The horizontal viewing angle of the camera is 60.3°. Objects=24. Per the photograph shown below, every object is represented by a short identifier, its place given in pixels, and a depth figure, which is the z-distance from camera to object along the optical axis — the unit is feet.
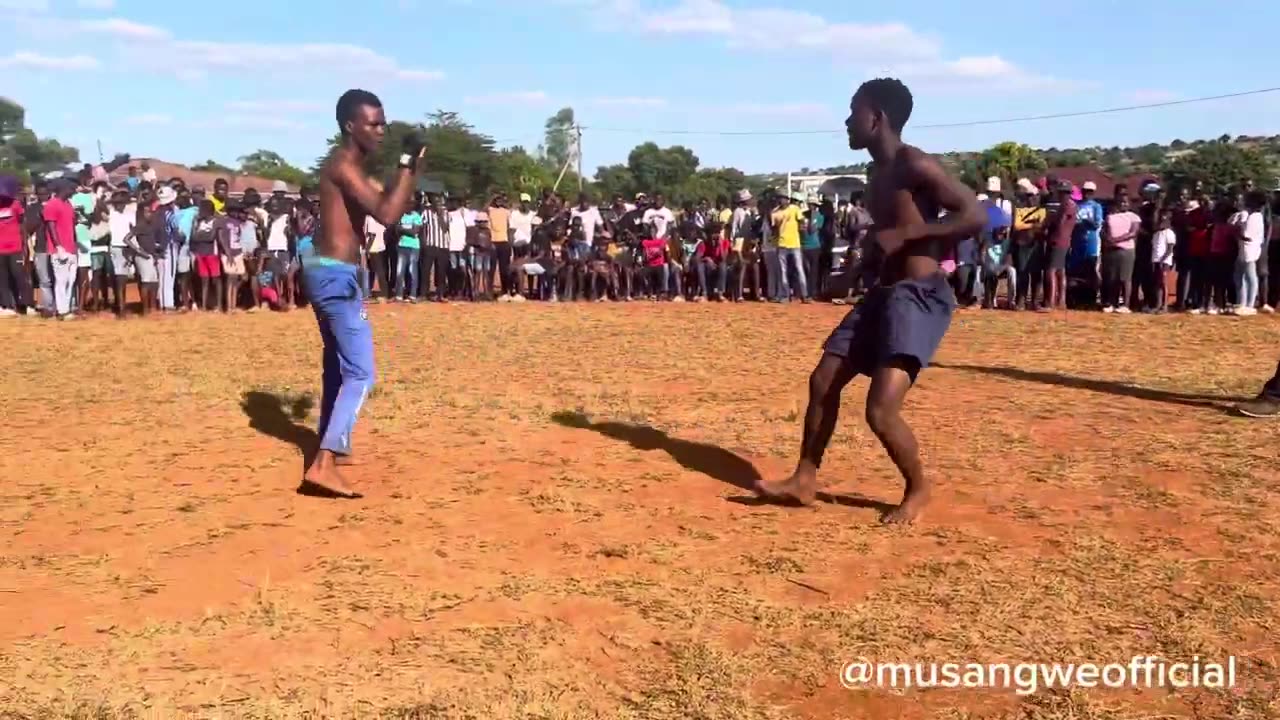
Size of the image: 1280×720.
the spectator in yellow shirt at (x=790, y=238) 55.47
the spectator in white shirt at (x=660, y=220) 60.29
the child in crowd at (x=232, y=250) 51.42
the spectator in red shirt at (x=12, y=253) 48.96
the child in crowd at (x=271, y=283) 53.26
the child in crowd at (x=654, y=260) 59.62
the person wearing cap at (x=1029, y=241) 51.34
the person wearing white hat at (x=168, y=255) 50.24
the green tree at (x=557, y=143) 269.85
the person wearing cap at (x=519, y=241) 59.67
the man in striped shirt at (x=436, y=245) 57.36
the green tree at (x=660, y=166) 229.25
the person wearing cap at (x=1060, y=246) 49.29
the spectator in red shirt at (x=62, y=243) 47.16
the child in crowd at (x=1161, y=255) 49.57
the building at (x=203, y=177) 161.99
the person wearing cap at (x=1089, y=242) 51.19
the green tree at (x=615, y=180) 211.61
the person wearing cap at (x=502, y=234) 58.29
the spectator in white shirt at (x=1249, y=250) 47.34
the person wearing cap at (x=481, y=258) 58.18
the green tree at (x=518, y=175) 163.32
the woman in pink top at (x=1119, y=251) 49.73
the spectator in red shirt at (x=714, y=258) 58.70
